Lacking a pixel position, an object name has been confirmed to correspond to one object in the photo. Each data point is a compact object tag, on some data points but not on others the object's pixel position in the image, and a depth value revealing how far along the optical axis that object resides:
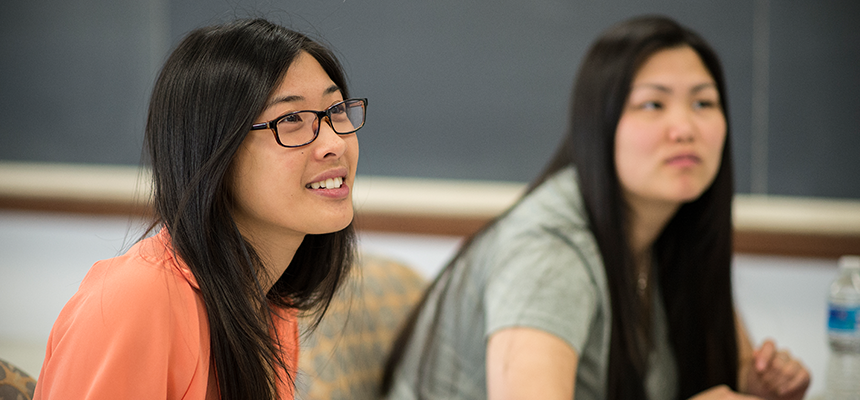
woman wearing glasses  2.52
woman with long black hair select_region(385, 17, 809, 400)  3.07
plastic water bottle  3.20
